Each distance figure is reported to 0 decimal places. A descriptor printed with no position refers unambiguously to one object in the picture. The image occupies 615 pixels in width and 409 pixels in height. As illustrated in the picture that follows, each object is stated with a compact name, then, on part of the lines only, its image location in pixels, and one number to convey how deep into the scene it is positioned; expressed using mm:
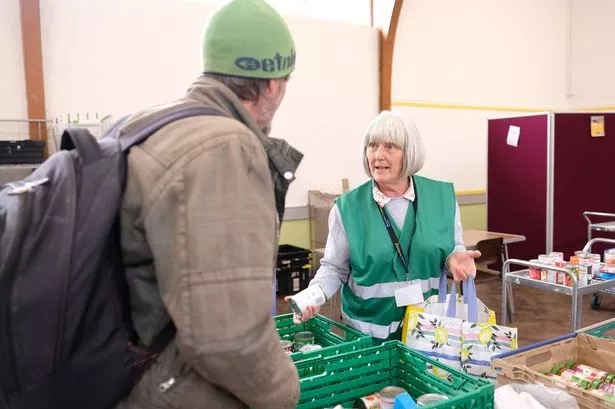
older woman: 1752
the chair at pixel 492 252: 4176
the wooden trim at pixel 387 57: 5691
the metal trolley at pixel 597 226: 4199
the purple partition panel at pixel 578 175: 5105
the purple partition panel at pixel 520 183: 5145
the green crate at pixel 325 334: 1312
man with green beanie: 695
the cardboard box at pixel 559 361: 1349
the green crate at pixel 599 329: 1719
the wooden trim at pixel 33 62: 4012
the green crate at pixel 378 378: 1156
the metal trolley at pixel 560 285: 2727
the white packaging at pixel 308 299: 1520
